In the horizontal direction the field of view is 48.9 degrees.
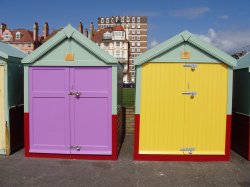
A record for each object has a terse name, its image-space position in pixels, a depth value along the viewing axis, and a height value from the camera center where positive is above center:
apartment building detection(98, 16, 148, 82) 107.94 +21.68
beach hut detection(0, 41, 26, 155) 7.09 -0.47
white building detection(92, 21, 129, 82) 77.75 +12.71
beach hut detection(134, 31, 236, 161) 6.80 -0.40
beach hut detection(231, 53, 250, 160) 7.23 -0.63
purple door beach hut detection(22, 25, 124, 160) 6.86 -0.39
